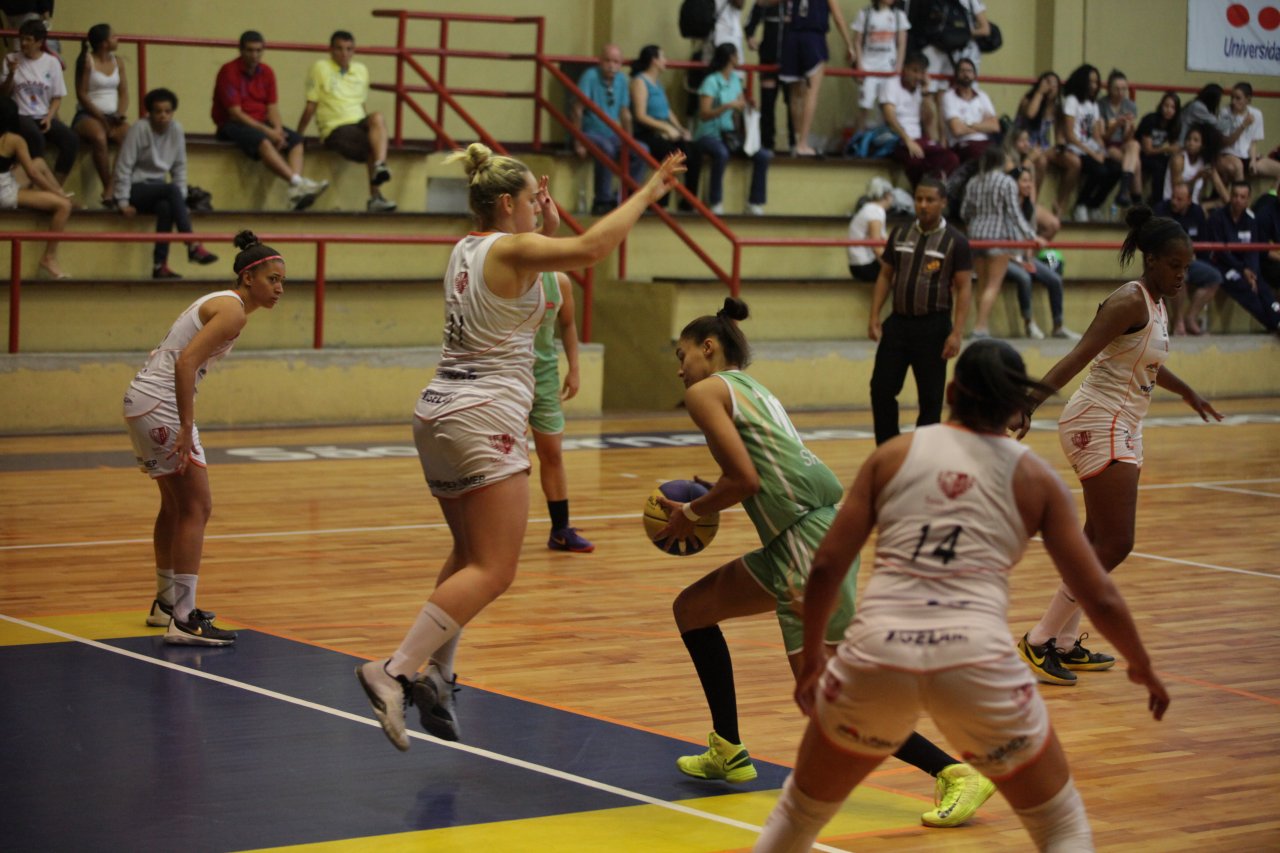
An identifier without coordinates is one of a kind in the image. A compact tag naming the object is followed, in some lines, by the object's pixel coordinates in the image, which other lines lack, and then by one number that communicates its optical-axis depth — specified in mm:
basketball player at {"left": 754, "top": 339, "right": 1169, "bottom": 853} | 3781
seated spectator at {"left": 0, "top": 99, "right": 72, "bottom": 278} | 14516
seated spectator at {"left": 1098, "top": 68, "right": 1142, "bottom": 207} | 21016
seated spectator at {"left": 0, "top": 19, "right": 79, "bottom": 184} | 14828
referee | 11320
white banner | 23969
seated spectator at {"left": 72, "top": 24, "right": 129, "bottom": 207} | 15438
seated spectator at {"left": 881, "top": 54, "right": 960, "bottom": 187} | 19375
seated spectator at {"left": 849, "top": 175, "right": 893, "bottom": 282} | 18031
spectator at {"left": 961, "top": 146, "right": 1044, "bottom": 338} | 18109
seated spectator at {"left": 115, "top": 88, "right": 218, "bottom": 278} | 15109
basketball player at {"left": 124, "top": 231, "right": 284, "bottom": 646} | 7152
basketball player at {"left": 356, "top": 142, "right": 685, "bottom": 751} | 5441
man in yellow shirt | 16719
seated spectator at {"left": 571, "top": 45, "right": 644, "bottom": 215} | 18078
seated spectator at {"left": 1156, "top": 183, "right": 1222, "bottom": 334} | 20016
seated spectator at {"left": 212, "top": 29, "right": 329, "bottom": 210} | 16219
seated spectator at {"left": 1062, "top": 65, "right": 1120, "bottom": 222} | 20453
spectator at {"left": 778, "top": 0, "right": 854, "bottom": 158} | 19172
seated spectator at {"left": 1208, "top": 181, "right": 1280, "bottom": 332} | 20375
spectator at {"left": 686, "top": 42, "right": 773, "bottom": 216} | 18422
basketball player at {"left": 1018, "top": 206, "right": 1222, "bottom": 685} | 7035
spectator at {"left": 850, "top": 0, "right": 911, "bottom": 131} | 19906
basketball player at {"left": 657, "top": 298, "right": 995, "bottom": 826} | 5191
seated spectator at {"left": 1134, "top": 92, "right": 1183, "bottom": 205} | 21359
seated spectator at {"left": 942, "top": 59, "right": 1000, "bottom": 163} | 19641
